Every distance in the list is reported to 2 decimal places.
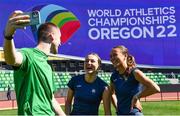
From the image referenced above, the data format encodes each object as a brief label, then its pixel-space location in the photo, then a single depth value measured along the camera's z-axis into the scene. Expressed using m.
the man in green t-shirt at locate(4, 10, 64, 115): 3.96
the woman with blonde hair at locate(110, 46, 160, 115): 5.30
